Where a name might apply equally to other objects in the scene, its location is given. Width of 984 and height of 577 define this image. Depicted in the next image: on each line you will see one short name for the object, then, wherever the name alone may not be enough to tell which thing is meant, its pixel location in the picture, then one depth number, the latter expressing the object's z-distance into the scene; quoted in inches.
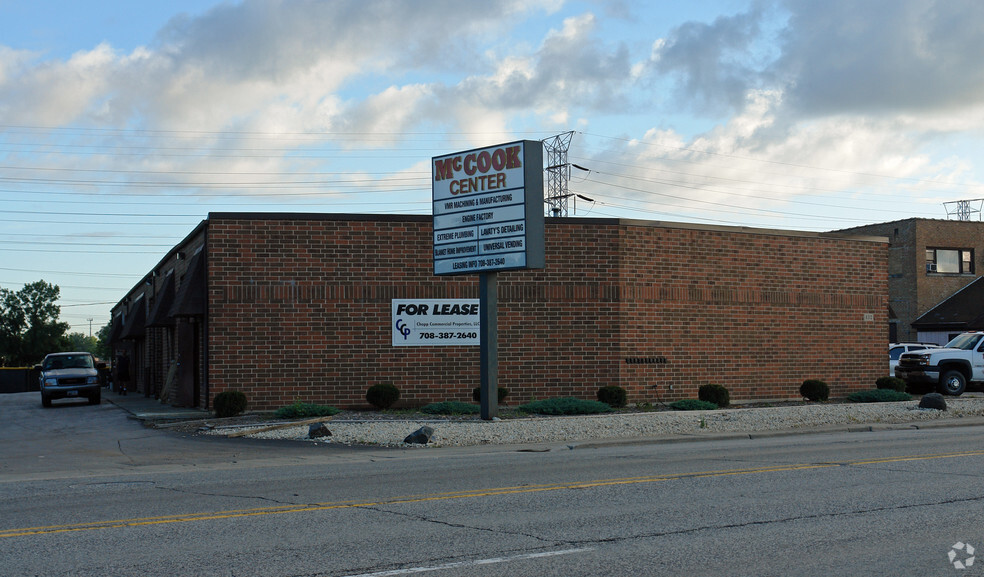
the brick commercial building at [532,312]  925.2
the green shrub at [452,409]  834.2
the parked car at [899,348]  1472.7
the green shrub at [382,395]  900.6
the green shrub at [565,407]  839.0
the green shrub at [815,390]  1033.5
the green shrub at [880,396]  1000.2
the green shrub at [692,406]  906.7
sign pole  784.3
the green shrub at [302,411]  816.9
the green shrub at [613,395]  929.5
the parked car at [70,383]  1296.8
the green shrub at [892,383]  1077.8
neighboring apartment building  2031.3
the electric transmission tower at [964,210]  2898.6
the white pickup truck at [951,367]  1143.6
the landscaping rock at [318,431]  685.9
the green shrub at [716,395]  965.2
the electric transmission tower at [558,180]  2231.8
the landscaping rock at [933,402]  884.0
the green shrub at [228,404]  855.1
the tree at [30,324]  4197.8
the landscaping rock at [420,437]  661.9
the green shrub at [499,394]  935.7
